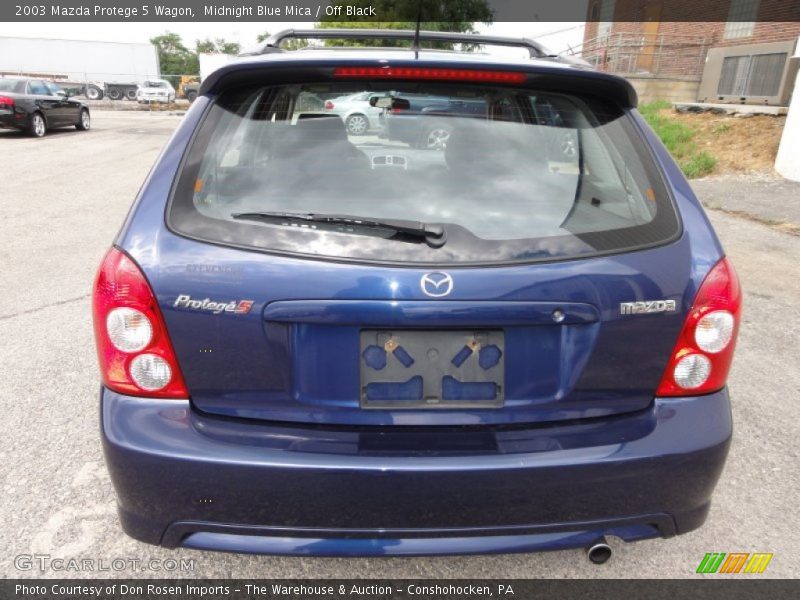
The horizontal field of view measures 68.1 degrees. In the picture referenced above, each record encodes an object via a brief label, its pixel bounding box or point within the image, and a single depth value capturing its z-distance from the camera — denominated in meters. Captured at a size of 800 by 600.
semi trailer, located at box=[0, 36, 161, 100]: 43.81
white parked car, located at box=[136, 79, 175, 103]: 41.19
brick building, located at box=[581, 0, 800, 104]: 16.72
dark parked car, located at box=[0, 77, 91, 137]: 15.88
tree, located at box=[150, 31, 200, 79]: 92.38
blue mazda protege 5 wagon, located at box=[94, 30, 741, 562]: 1.59
